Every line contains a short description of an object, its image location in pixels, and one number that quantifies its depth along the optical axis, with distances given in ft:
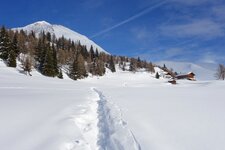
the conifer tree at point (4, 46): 143.06
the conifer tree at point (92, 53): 318.81
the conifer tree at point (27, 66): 139.50
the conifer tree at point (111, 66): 313.88
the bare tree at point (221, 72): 244.13
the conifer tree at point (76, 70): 181.85
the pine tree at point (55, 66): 155.30
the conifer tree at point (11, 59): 140.92
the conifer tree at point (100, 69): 247.21
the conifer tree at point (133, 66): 330.01
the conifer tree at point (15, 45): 156.89
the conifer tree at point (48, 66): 149.11
